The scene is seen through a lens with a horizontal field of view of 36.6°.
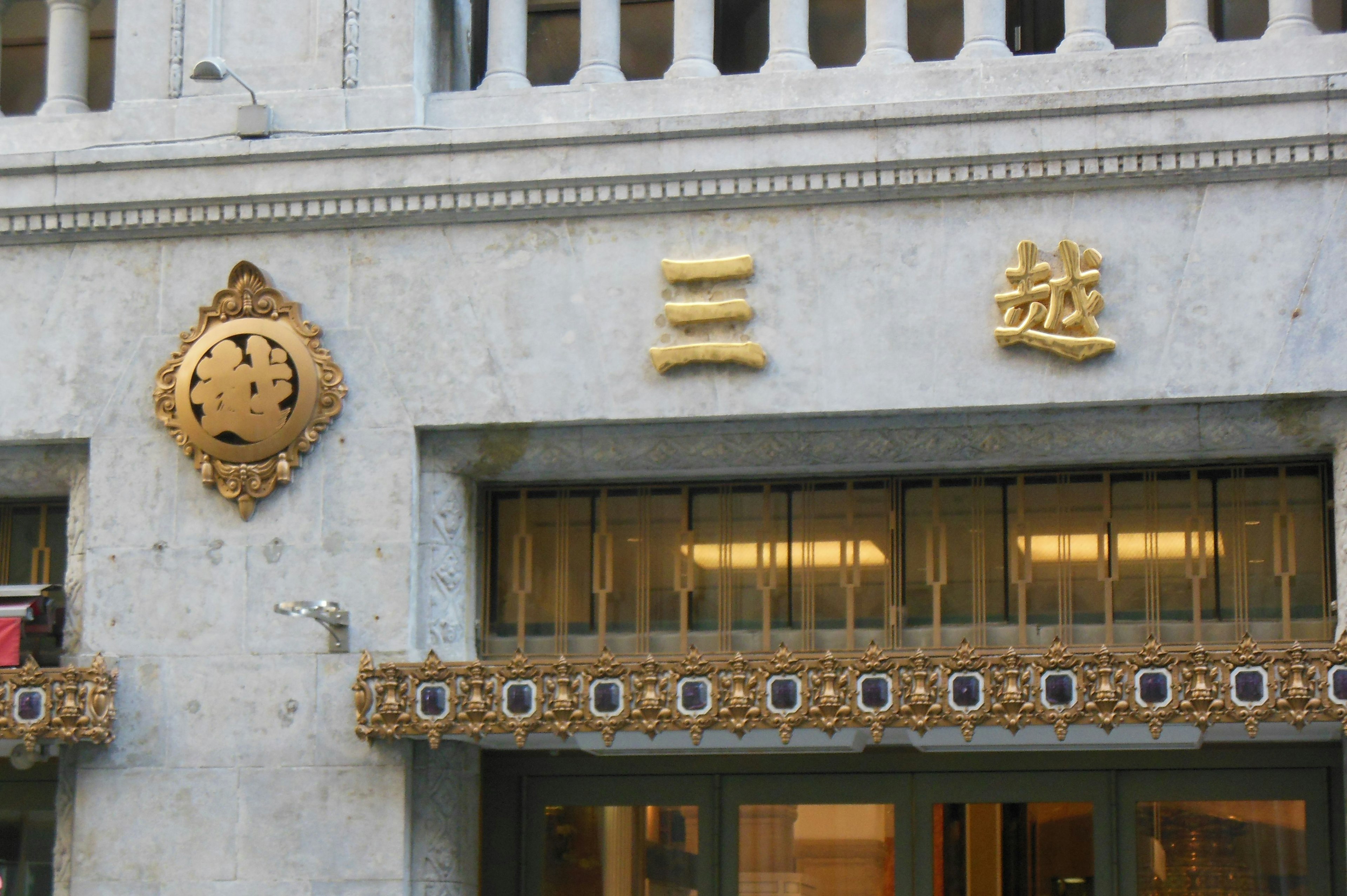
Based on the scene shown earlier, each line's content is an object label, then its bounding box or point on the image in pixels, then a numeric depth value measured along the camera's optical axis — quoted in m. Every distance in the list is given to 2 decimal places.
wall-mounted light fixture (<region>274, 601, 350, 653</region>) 13.58
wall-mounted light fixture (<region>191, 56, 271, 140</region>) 14.50
